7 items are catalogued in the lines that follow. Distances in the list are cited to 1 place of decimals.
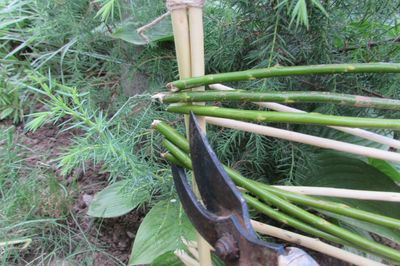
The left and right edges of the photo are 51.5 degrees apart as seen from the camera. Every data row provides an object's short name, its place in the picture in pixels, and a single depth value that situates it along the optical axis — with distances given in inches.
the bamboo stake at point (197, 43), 20.1
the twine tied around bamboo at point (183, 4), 19.7
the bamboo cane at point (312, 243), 20.2
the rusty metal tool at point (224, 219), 15.6
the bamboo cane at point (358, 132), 19.9
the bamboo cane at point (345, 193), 19.0
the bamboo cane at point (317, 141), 18.7
